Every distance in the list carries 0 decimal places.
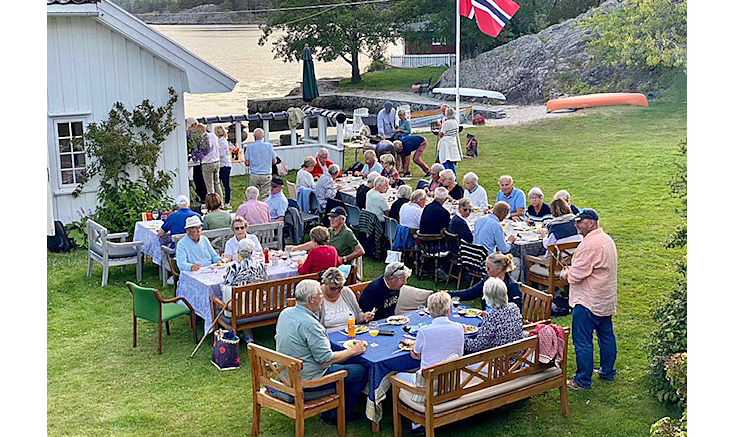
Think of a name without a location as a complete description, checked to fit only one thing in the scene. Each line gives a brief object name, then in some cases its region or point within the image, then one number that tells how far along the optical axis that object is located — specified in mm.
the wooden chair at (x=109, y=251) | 13023
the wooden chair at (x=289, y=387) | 7773
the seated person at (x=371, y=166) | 16250
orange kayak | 20594
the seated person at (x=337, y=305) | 8734
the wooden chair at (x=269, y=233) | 12969
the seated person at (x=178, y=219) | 12617
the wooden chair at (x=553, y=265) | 11170
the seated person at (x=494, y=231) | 11516
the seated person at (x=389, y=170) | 16078
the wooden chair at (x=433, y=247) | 12422
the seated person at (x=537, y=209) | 12711
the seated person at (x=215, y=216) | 12688
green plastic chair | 10266
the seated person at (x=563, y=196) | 11609
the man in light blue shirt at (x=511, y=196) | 13203
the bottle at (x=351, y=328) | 8562
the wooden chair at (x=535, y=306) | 9086
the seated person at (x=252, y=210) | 13125
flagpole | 20311
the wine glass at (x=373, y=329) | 8625
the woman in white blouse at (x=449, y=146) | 18969
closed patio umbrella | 25219
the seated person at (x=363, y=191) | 14258
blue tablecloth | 8055
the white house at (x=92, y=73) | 14781
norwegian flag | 18906
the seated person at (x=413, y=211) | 12773
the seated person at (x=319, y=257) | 10617
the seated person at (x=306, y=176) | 15152
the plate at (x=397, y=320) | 8895
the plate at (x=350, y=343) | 8344
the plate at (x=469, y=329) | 8544
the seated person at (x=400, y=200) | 13242
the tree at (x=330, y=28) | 46344
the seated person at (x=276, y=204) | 13984
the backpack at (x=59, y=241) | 15031
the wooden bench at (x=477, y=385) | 7637
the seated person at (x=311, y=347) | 7902
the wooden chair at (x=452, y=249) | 12305
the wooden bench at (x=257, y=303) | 10062
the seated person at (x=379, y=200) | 13664
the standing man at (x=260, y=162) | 16562
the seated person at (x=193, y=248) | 11141
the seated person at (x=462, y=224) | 12148
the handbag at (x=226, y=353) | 9867
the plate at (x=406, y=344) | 8258
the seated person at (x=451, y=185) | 13953
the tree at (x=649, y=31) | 28781
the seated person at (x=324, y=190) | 14906
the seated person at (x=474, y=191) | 13703
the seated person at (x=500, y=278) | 9031
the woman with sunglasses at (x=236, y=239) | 11148
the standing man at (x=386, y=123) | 21422
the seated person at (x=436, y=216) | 12375
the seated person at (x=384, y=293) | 9133
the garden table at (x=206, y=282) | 10516
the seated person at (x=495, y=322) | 8039
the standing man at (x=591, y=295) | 8758
